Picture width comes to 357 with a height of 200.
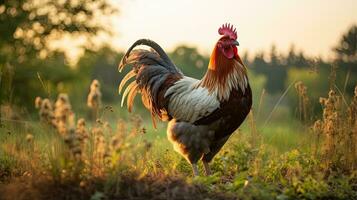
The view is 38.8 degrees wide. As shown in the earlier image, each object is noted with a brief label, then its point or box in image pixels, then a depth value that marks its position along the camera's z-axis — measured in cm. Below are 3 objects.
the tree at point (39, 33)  2014
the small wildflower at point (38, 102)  417
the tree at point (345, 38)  2873
